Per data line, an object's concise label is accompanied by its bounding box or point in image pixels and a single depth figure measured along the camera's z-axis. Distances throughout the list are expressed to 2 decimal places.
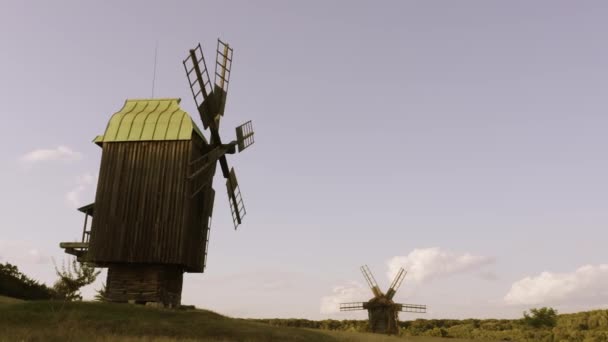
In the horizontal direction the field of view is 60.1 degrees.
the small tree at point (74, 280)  31.05
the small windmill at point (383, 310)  38.12
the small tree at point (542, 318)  43.38
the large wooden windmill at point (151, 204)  24.02
